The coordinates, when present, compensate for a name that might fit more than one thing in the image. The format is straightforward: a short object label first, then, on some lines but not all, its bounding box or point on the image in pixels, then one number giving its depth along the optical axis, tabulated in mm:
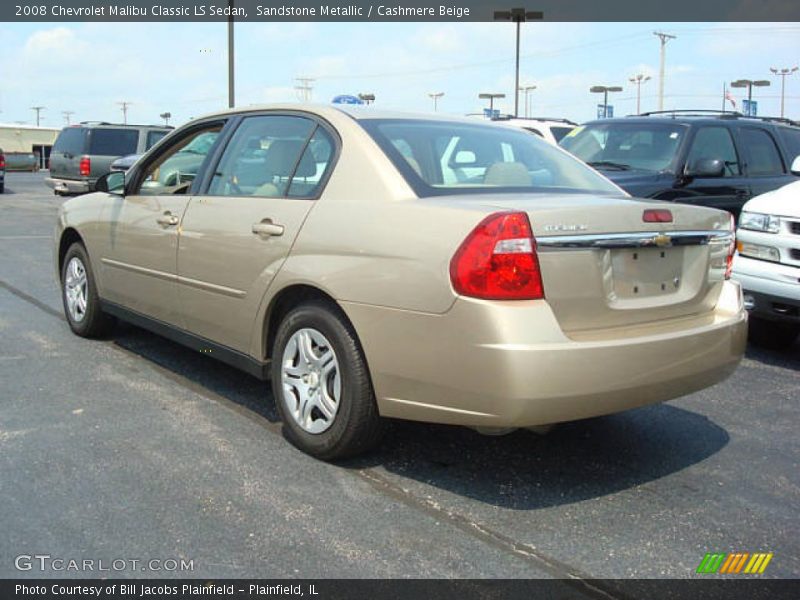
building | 65562
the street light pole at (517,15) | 33344
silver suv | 17516
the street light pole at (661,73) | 48812
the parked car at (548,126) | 12586
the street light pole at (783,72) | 61438
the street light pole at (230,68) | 22431
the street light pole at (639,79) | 60631
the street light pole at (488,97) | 57206
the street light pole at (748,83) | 46625
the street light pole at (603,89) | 51488
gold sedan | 2984
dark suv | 7410
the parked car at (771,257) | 5434
